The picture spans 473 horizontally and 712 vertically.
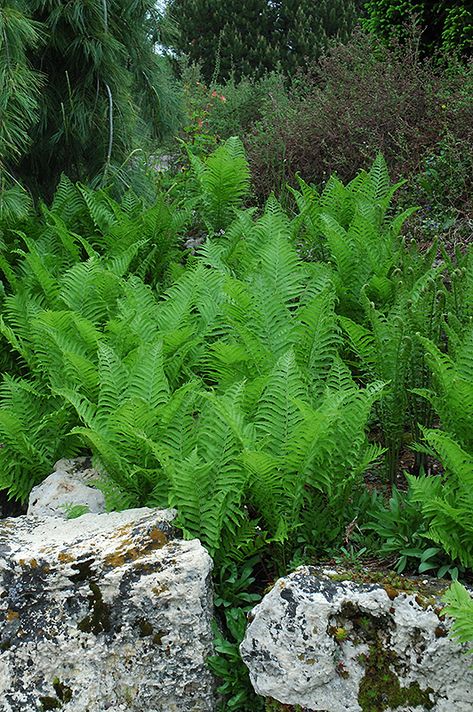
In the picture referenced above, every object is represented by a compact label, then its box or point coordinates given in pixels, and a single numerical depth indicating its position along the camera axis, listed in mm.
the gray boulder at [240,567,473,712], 2236
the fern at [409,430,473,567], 2348
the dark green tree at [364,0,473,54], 7891
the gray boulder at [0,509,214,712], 2408
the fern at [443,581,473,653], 1994
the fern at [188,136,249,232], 5250
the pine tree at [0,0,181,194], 5125
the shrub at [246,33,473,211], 6395
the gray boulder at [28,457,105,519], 2965
